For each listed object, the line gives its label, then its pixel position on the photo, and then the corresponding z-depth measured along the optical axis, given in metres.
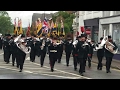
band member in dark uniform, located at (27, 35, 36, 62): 18.59
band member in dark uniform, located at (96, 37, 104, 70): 14.66
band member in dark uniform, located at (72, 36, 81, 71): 13.52
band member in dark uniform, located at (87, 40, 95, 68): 15.65
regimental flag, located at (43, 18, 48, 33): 24.88
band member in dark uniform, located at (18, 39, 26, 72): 12.33
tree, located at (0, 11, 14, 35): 90.09
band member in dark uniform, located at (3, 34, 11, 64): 16.43
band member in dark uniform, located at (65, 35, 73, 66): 16.33
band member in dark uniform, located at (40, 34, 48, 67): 14.70
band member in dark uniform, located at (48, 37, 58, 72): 13.01
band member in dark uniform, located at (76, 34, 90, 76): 11.82
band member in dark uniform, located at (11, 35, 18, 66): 13.29
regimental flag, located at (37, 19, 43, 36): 20.19
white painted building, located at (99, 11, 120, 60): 22.69
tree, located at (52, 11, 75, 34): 55.53
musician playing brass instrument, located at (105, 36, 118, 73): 13.41
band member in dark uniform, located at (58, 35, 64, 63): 17.89
